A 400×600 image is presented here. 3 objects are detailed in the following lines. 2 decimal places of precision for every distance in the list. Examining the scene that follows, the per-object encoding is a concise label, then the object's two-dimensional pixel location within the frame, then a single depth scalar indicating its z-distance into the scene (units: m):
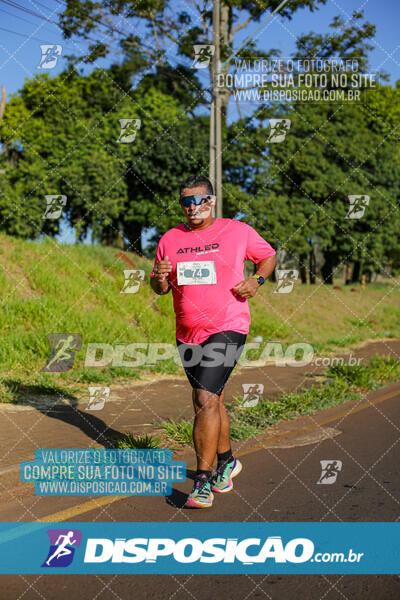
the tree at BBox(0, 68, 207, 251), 23.83
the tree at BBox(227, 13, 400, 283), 26.34
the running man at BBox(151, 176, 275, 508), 4.59
